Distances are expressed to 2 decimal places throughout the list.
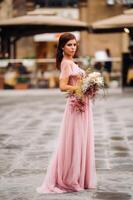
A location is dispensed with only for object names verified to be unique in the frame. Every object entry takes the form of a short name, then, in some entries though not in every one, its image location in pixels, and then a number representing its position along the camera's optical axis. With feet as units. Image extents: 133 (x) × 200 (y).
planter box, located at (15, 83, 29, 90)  85.76
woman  25.00
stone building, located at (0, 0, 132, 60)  119.55
